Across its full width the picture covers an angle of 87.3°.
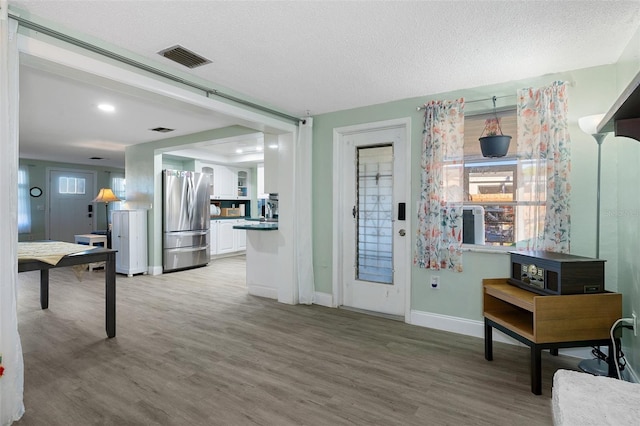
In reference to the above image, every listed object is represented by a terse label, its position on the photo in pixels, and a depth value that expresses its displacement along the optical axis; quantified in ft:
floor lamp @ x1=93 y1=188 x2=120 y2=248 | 22.42
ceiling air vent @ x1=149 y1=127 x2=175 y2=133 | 16.75
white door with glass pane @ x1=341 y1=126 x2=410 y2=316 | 12.34
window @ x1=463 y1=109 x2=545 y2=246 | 10.18
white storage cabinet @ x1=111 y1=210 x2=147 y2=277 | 19.51
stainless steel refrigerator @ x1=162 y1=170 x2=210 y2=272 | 20.47
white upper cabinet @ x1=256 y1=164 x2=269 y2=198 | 29.64
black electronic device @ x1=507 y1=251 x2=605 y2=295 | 7.08
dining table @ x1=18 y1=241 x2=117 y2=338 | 8.52
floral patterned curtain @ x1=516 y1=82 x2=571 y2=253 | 9.02
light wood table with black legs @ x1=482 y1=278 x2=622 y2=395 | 7.02
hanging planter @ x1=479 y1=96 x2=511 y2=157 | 9.68
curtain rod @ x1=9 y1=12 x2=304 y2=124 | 6.56
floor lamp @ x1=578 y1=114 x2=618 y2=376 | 7.77
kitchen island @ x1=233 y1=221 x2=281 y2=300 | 14.89
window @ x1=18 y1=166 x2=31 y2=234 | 26.86
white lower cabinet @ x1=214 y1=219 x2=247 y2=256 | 25.92
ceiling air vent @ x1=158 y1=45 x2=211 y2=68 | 8.20
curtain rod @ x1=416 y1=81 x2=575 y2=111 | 9.17
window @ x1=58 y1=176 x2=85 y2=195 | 29.63
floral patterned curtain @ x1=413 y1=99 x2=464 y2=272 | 10.55
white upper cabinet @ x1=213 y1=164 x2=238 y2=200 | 26.86
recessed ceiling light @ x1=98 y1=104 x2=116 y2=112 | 12.99
